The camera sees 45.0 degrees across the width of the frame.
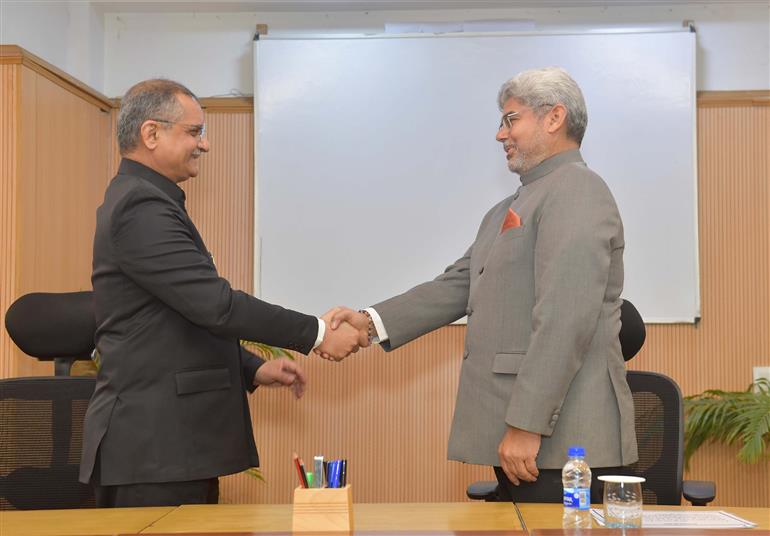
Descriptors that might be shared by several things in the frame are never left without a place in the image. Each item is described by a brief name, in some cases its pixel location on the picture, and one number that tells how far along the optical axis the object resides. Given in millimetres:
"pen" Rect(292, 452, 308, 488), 1855
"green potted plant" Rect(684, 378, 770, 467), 3789
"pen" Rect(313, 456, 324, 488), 1869
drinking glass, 1828
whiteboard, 4195
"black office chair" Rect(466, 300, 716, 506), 2863
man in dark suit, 2283
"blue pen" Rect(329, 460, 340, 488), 1867
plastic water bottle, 1899
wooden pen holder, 1844
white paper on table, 1884
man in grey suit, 2219
